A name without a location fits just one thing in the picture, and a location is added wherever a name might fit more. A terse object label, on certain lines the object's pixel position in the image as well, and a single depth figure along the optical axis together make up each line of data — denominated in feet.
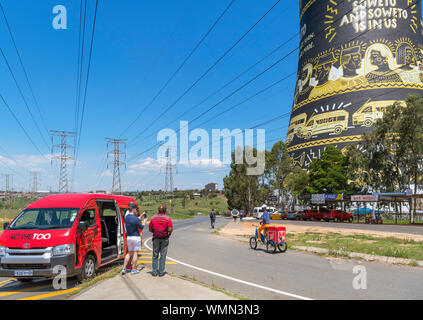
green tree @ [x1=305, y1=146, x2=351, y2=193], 173.78
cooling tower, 209.05
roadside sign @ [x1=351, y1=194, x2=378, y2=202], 119.60
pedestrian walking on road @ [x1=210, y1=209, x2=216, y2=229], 104.21
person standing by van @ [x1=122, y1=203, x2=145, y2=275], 26.32
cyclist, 45.96
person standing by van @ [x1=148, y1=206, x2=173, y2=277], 26.53
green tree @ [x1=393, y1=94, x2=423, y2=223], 121.08
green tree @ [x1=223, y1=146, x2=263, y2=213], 223.92
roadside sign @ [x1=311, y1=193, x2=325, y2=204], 148.25
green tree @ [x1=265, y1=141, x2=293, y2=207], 217.56
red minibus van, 23.40
